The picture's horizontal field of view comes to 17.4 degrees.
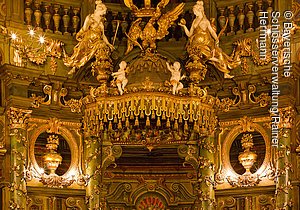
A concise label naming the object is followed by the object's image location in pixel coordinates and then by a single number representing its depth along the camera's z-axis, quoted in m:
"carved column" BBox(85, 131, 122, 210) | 19.25
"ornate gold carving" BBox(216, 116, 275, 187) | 18.97
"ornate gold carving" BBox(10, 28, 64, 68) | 18.98
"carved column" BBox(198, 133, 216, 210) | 19.16
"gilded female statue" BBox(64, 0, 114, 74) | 19.08
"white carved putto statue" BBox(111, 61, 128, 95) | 18.39
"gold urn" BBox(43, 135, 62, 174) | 19.11
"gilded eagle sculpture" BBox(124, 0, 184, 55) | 19.12
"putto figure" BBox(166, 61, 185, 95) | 18.34
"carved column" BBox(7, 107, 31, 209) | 18.31
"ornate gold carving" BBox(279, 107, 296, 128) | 18.64
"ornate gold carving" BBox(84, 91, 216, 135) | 18.20
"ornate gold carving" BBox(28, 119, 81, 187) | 19.00
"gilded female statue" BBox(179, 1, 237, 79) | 18.98
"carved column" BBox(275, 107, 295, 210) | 18.33
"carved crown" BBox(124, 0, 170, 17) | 19.14
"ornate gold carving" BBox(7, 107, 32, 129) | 18.67
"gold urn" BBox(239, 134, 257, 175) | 19.08
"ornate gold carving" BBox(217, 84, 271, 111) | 19.14
